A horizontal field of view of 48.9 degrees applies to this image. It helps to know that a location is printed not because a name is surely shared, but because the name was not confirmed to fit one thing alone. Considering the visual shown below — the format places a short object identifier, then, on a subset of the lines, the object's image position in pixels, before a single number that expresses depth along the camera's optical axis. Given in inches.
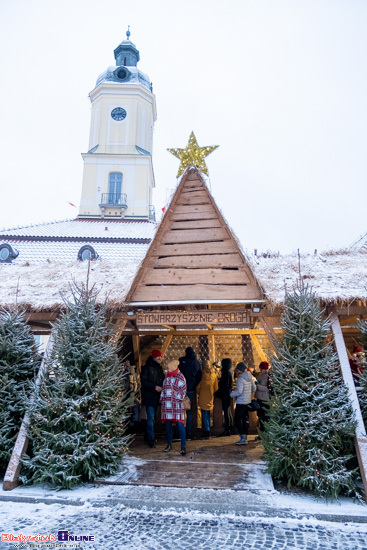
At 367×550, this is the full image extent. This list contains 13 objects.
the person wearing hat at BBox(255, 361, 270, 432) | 328.8
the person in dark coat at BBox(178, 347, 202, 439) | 334.6
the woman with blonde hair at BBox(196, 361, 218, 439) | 338.6
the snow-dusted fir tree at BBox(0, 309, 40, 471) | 235.8
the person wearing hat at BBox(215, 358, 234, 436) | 345.1
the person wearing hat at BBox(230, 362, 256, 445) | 307.1
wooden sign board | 269.6
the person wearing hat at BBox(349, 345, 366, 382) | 237.4
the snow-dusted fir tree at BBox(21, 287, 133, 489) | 218.1
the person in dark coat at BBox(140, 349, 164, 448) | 299.6
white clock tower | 1315.2
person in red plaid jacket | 278.1
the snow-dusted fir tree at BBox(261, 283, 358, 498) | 205.0
